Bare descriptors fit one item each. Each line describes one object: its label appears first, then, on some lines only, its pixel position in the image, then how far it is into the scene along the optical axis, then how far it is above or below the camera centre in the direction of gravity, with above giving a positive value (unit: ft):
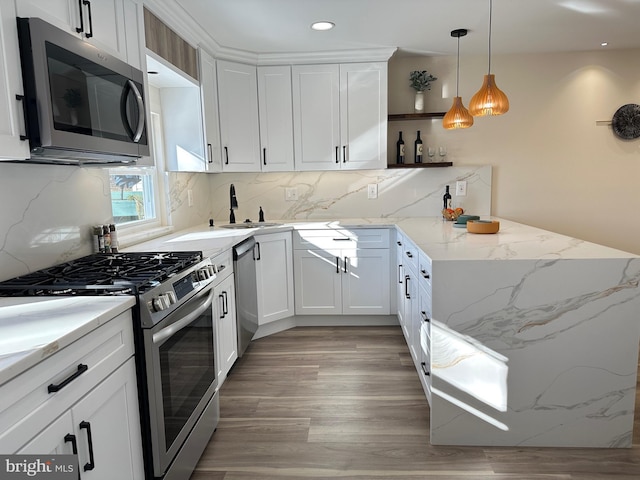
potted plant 12.81 +3.11
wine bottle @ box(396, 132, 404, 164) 13.19 +1.16
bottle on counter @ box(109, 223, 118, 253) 7.72 -0.76
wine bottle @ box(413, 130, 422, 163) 13.15 +1.12
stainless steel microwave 4.58 +1.18
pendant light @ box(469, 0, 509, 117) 8.51 +1.68
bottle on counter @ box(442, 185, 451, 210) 13.23 -0.37
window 9.21 +0.00
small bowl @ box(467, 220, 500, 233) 9.16 -0.85
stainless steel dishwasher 9.62 -2.31
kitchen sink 12.59 -0.96
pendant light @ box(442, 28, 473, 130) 10.21 +1.65
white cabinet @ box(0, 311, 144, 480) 3.16 -1.79
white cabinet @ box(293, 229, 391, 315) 12.21 -2.36
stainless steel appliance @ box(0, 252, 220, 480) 4.97 -1.81
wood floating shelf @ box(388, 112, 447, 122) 12.91 +2.16
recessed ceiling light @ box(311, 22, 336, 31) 10.03 +3.87
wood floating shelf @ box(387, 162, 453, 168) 12.91 +0.68
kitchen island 6.43 -2.48
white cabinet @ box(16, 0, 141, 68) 4.94 +2.35
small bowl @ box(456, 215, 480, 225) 10.64 -0.78
